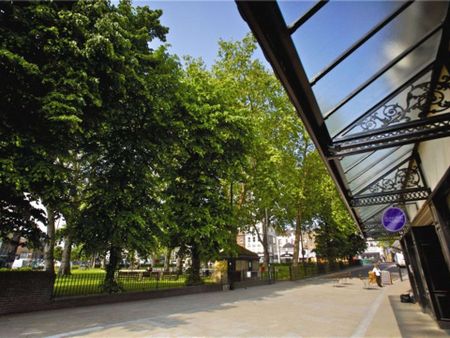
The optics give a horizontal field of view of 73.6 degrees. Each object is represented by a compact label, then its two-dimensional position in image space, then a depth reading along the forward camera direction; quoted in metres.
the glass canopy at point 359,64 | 2.61
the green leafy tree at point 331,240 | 45.00
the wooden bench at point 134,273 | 22.18
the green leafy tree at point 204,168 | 19.19
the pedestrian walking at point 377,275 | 22.44
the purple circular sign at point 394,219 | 7.45
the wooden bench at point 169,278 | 22.58
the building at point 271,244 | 87.56
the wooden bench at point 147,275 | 22.44
